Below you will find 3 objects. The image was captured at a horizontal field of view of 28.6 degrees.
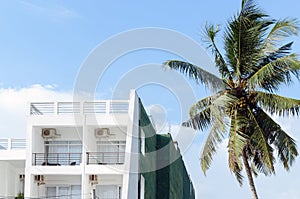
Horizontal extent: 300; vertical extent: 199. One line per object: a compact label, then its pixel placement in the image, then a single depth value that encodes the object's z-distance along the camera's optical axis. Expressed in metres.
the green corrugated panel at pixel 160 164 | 25.22
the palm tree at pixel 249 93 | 19.30
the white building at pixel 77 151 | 23.97
